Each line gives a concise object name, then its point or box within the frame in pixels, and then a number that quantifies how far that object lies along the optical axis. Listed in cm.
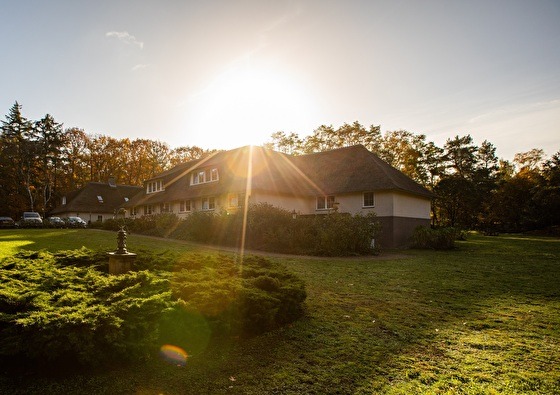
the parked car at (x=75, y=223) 4024
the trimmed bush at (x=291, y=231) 1798
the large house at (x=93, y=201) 5241
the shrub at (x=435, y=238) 2198
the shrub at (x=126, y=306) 368
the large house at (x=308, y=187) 2605
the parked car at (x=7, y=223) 3872
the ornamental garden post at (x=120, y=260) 704
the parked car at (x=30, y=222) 3741
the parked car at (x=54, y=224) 3741
